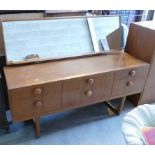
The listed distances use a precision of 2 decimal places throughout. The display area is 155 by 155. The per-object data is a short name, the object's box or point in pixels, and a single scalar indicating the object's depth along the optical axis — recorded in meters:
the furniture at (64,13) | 2.04
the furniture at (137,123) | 0.98
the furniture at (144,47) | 1.89
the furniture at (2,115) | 1.61
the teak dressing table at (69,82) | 1.48
